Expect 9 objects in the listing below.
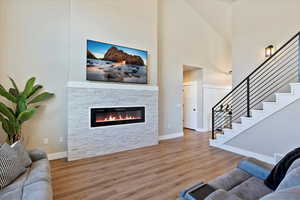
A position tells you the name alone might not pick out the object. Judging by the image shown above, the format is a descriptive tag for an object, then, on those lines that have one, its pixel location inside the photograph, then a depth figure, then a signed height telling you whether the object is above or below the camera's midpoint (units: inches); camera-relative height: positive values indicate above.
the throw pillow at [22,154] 81.1 -28.5
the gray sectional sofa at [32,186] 56.2 -34.8
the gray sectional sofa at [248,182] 45.4 -34.3
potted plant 110.0 -5.2
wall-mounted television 145.8 +38.3
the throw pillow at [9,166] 66.3 -30.0
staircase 124.5 +8.9
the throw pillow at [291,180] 43.2 -22.5
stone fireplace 137.1 -17.2
